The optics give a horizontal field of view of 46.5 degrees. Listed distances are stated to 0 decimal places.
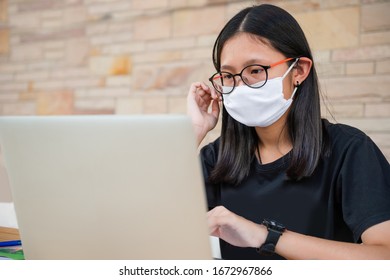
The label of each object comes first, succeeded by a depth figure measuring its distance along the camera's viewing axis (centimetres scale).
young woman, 108
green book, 91
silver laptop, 57
